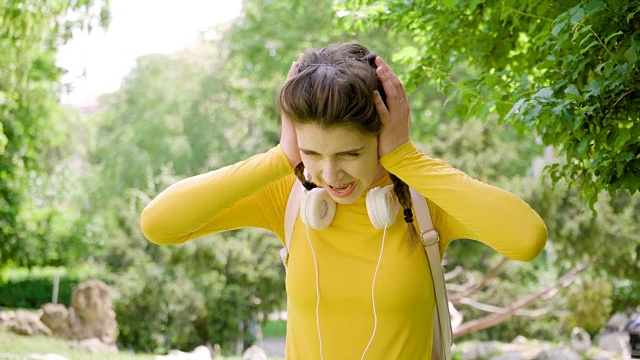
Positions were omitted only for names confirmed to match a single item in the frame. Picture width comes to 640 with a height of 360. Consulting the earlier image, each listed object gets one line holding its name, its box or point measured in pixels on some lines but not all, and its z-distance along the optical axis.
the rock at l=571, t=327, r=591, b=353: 10.04
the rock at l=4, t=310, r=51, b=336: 9.76
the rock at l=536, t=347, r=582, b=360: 9.31
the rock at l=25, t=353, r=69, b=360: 7.11
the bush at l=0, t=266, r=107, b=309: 14.38
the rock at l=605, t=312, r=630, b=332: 10.97
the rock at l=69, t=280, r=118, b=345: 9.38
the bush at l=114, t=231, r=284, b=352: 8.93
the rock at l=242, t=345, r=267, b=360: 7.93
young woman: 1.63
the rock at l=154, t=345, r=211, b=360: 7.39
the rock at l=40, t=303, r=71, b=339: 9.67
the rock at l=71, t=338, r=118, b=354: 8.78
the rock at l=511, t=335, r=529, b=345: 10.65
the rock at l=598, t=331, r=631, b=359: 10.42
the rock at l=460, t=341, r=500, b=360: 9.80
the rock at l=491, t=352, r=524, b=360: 9.32
